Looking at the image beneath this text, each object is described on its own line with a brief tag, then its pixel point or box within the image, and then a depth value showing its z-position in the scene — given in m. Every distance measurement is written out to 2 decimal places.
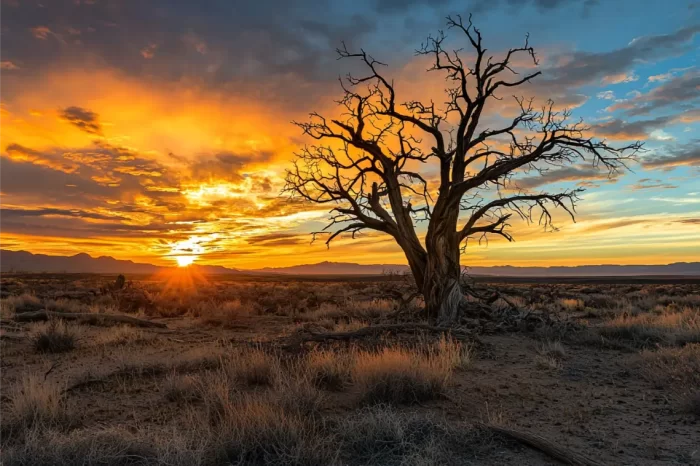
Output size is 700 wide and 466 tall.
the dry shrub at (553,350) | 10.58
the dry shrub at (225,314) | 18.12
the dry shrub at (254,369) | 8.14
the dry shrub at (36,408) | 6.03
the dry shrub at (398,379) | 6.97
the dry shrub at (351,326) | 13.57
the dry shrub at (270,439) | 4.82
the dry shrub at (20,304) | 19.87
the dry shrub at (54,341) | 11.64
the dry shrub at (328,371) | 7.83
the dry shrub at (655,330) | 11.40
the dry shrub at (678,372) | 6.72
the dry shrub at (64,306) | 19.70
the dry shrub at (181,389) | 7.35
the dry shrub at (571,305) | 22.26
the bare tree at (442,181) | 13.29
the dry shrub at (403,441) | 4.95
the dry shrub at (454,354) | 8.84
